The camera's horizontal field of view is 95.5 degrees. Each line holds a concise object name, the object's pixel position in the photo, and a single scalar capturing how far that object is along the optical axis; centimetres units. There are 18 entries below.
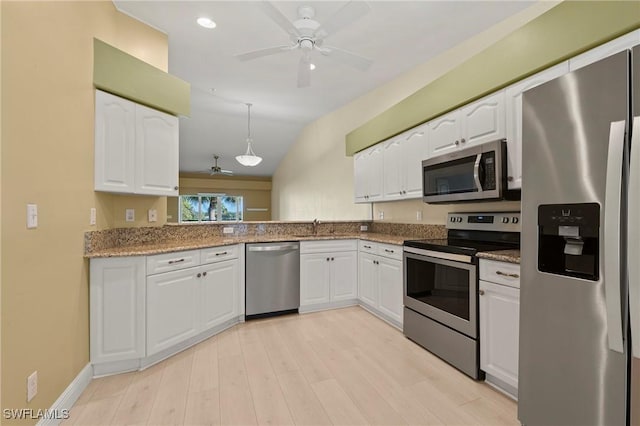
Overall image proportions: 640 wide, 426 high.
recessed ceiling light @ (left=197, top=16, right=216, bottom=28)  269
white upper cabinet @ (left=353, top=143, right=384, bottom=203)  370
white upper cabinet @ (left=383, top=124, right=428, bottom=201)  304
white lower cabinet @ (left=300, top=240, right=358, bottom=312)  353
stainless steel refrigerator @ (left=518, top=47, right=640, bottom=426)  113
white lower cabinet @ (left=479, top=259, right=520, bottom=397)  182
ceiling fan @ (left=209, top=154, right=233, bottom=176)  747
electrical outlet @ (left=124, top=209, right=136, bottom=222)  270
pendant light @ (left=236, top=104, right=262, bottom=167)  553
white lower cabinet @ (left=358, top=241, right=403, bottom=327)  300
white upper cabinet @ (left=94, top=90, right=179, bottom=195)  226
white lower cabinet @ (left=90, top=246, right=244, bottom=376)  214
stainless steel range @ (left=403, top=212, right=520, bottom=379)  211
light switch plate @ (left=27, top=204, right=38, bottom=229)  148
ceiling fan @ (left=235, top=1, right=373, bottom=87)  204
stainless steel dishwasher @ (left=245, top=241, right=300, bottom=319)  323
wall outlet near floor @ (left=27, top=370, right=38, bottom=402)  146
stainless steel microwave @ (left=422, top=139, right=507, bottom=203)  215
